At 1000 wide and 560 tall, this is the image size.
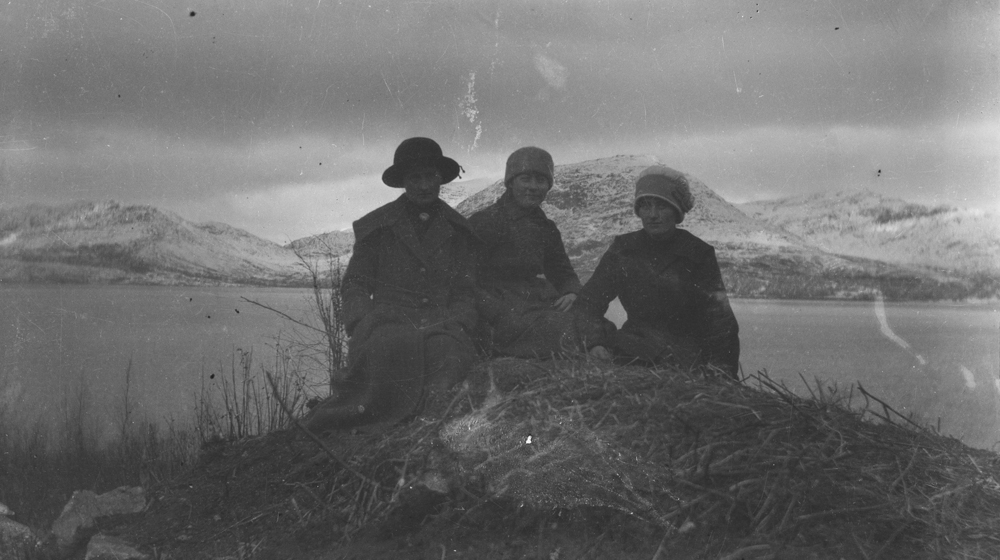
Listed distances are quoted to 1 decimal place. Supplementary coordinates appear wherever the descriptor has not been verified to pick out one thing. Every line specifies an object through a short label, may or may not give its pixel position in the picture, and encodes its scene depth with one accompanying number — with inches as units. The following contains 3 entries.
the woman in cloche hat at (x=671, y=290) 205.0
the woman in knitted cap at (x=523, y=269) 205.5
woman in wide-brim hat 196.1
